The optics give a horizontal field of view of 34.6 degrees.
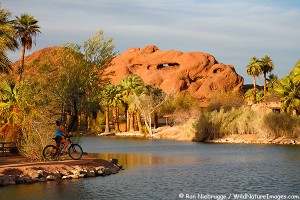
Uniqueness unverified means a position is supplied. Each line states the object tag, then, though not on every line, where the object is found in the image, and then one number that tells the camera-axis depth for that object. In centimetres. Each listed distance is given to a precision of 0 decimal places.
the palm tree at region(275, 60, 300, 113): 4953
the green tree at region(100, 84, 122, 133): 7600
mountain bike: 2400
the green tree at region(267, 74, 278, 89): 9219
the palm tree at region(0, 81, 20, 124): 3008
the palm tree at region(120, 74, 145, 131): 7388
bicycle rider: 2347
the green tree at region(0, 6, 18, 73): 2238
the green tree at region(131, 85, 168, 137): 6922
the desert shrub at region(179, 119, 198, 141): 5781
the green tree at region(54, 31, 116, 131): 2961
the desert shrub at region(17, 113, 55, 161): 2539
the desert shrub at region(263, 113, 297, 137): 4978
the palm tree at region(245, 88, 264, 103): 9150
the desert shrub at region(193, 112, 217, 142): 5572
